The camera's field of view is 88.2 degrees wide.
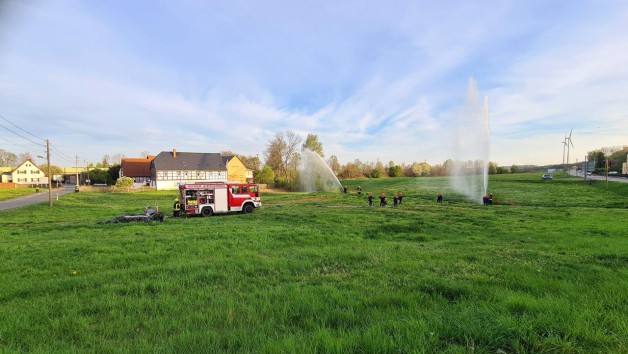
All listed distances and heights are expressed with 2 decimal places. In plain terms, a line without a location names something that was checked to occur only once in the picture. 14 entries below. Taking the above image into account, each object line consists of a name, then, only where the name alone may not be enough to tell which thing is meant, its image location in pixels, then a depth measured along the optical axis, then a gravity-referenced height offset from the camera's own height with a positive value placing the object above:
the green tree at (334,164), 96.69 +3.39
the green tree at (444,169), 100.79 +1.05
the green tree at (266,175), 75.62 +0.32
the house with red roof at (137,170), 87.31 +2.68
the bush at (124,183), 65.57 -0.55
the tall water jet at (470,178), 37.13 -0.86
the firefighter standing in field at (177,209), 25.47 -2.36
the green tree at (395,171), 104.00 +0.93
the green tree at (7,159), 131.50 +9.89
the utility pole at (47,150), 37.57 +3.65
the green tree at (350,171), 97.56 +1.16
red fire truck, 25.66 -1.63
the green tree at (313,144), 80.38 +7.92
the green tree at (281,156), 81.06 +5.10
